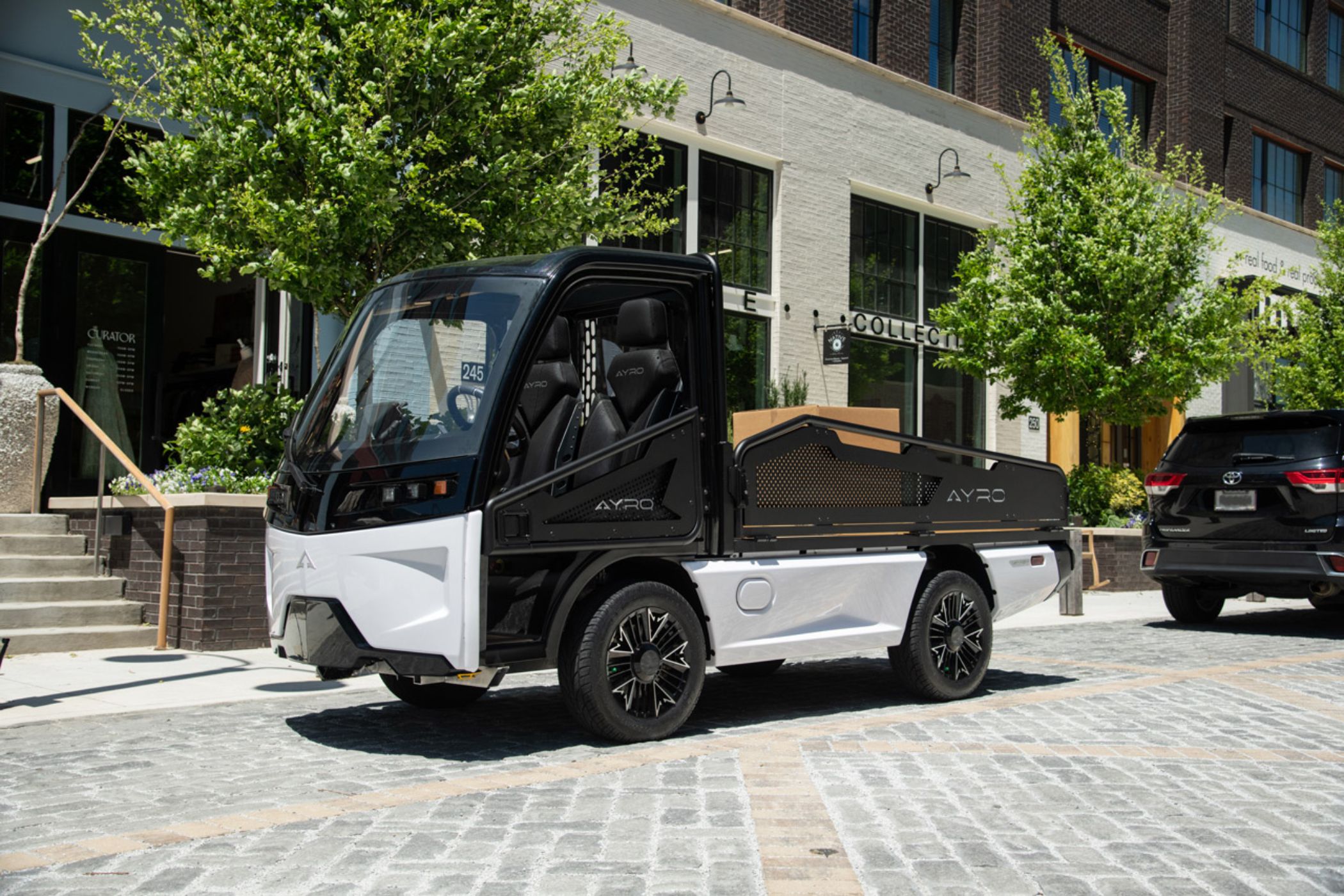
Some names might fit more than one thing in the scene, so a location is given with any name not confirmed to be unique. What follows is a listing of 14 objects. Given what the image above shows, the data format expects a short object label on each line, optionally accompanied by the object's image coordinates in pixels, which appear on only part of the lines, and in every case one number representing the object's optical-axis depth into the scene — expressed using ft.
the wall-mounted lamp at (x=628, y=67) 58.08
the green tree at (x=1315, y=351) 89.66
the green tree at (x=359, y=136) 33.94
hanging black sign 69.46
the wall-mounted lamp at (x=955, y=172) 77.56
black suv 38.34
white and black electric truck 20.20
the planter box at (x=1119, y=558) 62.39
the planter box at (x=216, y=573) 33.73
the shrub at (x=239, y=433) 38.17
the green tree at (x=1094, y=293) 65.16
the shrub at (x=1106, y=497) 66.33
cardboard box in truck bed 34.09
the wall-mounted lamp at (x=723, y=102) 61.72
